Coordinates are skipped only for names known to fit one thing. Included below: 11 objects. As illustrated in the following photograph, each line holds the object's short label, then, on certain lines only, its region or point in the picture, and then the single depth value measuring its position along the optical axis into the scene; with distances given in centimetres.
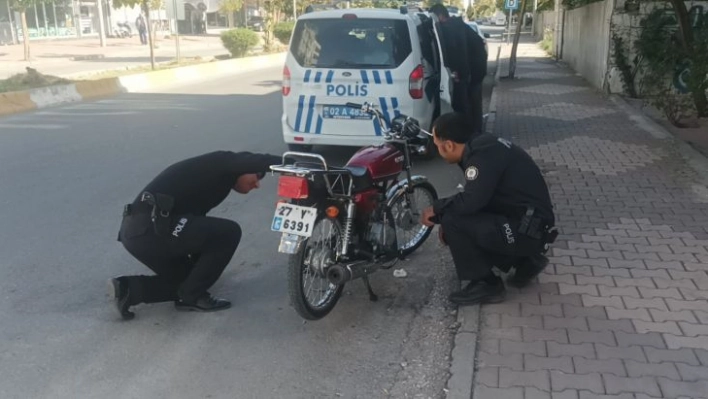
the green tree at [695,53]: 942
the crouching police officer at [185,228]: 410
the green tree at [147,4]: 2181
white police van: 782
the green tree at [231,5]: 3108
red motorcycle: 389
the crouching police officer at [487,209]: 412
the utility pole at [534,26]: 4503
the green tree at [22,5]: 2202
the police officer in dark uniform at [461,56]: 904
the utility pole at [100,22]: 3847
